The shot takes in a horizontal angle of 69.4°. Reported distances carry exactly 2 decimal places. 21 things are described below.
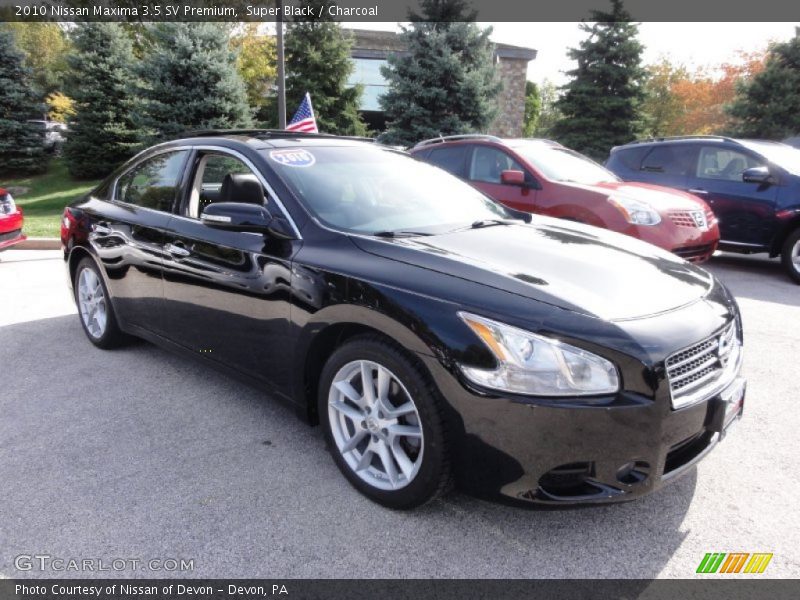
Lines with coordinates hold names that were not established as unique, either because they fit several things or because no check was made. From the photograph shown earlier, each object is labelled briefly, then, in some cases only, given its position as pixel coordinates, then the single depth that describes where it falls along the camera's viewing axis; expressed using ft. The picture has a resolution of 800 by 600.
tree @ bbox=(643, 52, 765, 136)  94.02
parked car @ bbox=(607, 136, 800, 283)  23.77
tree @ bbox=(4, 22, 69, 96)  104.32
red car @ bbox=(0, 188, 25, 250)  25.46
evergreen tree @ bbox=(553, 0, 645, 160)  69.41
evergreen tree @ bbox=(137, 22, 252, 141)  51.34
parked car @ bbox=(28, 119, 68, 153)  69.05
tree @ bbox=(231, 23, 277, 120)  71.38
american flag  32.94
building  89.47
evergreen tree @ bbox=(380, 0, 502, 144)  55.62
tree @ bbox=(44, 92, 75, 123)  63.62
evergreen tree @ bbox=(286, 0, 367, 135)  68.33
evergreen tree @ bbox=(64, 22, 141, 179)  61.31
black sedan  6.74
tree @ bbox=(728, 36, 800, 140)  63.31
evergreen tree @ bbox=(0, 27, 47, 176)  66.13
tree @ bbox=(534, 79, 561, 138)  161.68
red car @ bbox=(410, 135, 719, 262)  20.06
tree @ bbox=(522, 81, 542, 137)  136.87
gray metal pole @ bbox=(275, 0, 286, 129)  34.28
